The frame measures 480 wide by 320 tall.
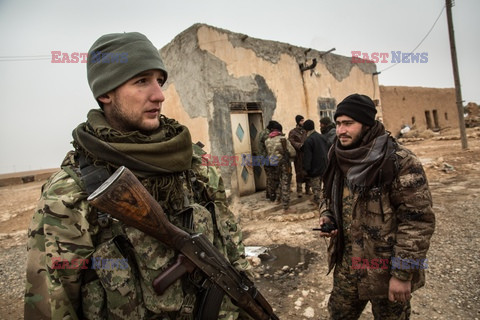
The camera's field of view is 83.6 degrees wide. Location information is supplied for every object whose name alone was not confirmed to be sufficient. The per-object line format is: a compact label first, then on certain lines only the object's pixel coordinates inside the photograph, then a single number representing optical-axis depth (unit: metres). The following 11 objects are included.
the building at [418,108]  17.62
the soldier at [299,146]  5.49
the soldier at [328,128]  5.14
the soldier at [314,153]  5.09
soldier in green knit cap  0.86
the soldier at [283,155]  5.34
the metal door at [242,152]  6.21
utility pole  9.19
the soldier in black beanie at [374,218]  1.39
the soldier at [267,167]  5.87
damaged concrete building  5.64
